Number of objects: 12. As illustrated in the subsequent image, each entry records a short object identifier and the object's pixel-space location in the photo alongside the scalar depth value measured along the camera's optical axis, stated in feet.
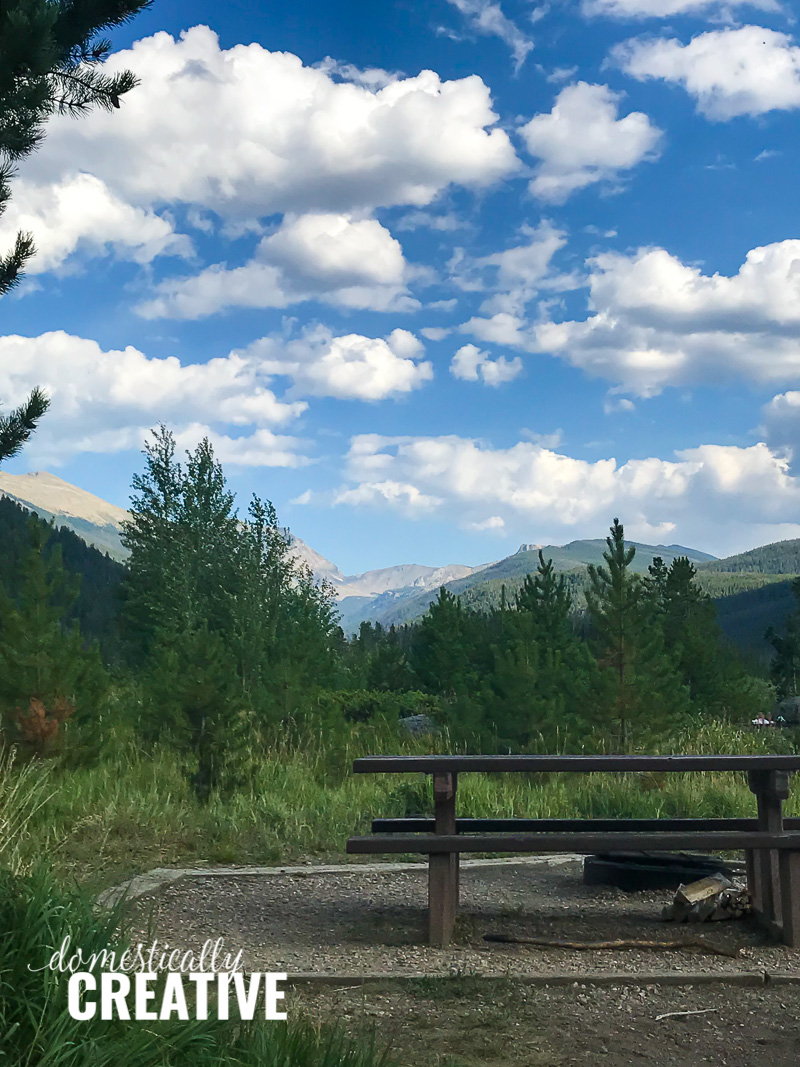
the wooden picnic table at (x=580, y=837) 14.40
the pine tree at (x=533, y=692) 36.99
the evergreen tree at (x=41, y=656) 27.94
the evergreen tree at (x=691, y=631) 59.00
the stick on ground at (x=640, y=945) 14.38
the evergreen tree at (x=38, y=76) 21.48
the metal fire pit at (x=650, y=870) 18.40
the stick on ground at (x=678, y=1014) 11.72
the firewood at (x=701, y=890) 16.01
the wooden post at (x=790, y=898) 14.64
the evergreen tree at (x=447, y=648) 68.13
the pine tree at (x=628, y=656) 39.70
